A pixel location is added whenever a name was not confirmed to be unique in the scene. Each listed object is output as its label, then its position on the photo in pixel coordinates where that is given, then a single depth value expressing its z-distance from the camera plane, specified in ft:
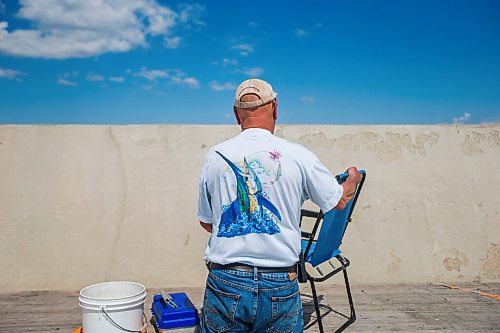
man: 5.03
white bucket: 7.73
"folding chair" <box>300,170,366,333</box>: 8.39
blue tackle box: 8.14
